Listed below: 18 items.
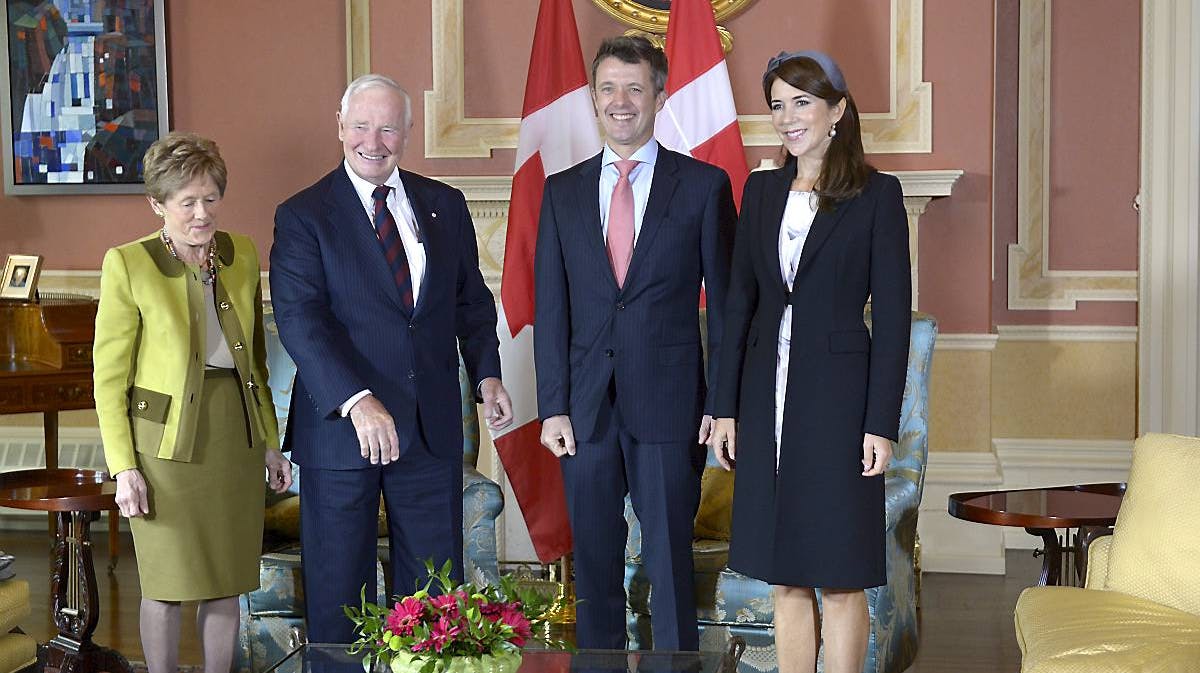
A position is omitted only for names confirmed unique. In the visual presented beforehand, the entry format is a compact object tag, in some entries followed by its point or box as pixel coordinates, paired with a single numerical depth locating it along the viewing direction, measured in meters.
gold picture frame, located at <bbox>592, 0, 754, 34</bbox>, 4.80
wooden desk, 4.64
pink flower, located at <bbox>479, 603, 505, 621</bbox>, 2.04
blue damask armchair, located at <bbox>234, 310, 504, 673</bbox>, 3.27
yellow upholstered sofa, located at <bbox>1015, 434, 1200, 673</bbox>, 2.37
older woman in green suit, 2.68
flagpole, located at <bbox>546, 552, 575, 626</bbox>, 3.62
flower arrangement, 2.00
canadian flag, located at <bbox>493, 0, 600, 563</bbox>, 3.62
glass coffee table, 2.29
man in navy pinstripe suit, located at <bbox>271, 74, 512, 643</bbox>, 2.71
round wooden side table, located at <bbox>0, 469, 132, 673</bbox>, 3.12
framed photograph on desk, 4.82
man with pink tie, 2.78
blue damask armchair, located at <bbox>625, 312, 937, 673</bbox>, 3.14
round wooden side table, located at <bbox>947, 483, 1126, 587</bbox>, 3.06
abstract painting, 5.25
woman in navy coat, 2.55
